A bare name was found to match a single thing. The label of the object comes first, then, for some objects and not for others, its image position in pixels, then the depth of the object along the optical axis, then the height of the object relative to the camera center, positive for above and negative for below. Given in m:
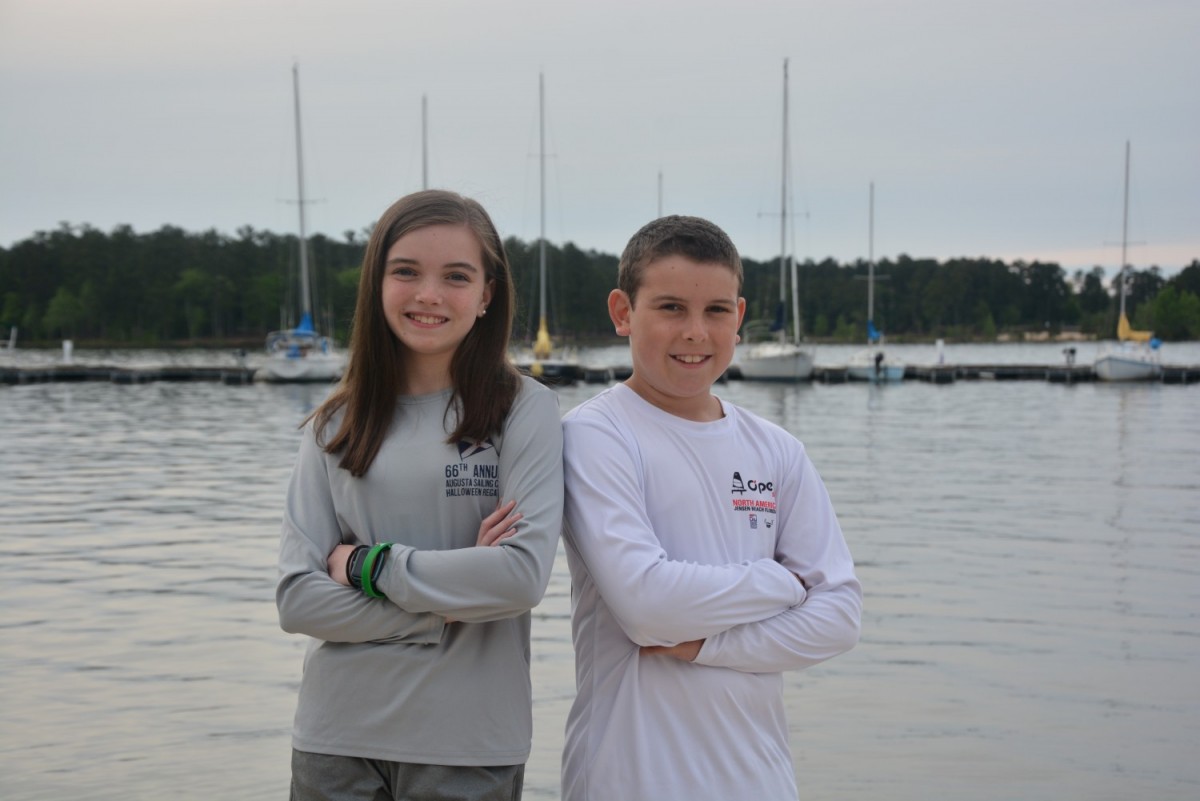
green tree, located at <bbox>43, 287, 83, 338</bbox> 107.12 -0.76
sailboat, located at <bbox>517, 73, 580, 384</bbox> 45.25 -1.80
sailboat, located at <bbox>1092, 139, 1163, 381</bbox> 52.09 -2.72
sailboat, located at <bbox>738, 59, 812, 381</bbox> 49.97 -2.36
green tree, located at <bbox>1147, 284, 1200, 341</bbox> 123.19 -1.33
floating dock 49.34 -3.10
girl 2.73 -0.56
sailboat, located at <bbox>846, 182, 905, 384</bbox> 53.28 -2.90
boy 2.75 -0.62
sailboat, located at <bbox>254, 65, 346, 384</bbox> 48.28 -2.06
